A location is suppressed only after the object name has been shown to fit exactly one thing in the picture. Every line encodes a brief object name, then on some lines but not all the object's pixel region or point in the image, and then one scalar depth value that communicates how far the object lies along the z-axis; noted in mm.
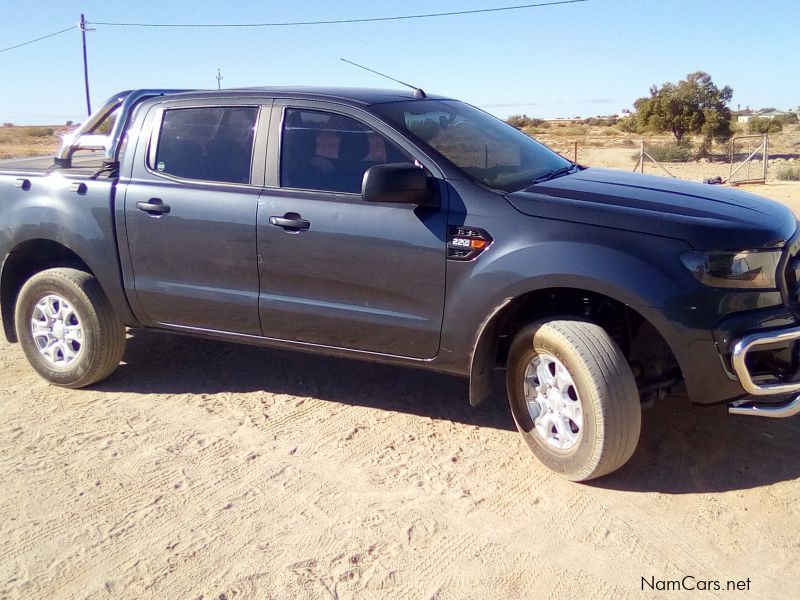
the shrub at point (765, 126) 39031
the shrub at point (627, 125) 36456
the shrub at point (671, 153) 27656
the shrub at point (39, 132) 55156
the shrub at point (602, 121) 69000
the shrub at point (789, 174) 19734
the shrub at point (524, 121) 56500
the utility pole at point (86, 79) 31469
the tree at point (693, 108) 31000
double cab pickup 3502
